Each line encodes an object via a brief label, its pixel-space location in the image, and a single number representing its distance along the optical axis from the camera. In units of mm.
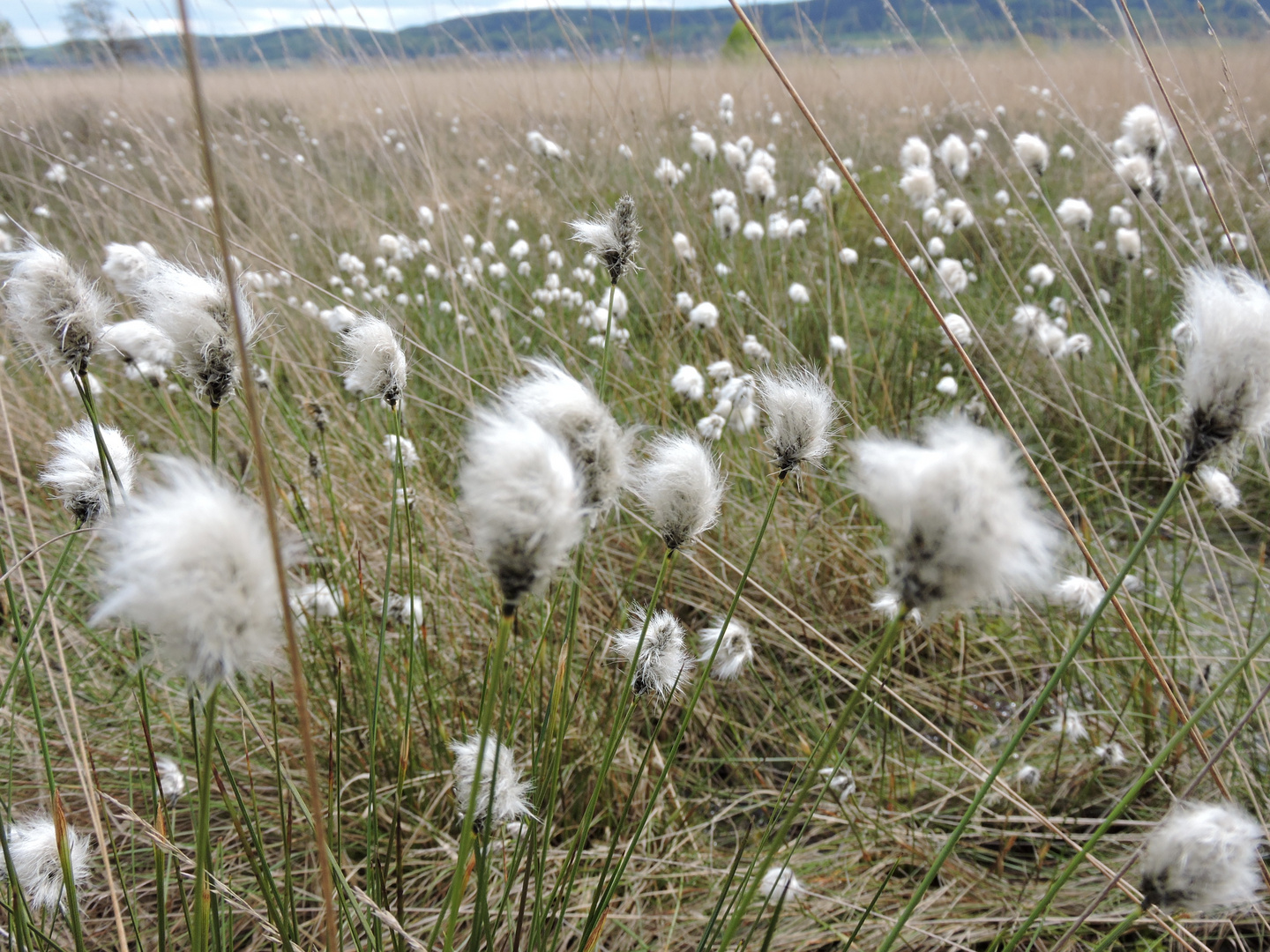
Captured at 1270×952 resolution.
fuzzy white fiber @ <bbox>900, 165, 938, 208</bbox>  868
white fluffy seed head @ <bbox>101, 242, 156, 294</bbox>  423
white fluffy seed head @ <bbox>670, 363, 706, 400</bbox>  605
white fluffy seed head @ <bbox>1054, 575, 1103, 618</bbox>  439
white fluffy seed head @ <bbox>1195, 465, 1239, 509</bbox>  474
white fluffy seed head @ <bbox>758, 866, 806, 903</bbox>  376
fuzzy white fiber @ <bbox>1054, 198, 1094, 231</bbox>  790
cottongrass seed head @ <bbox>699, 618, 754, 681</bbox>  352
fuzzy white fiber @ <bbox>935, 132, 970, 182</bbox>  906
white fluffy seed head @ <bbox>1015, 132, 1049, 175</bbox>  742
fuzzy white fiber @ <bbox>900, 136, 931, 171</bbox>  967
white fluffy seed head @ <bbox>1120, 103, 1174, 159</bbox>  573
